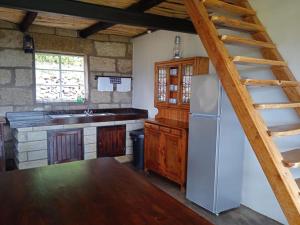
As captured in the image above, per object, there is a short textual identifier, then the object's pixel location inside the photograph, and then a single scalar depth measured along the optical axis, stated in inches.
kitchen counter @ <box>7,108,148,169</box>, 144.8
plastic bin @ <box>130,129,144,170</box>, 171.5
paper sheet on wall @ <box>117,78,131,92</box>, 209.8
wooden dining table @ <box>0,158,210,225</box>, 43.5
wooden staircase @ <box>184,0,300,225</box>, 62.7
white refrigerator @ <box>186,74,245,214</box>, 110.0
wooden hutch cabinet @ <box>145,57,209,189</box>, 136.3
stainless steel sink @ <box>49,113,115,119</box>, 175.1
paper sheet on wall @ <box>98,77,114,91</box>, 199.7
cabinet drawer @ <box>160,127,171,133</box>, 143.0
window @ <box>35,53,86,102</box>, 179.5
